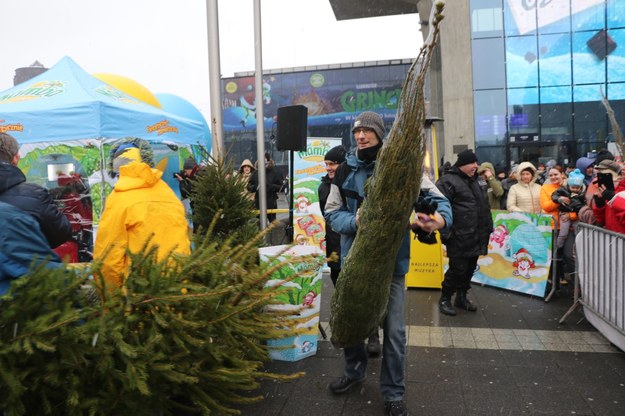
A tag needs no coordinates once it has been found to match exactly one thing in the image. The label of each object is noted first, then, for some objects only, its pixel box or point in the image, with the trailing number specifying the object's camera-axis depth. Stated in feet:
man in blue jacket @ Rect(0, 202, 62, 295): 6.46
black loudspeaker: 18.66
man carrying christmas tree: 11.13
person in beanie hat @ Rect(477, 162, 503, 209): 29.07
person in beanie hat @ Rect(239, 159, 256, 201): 34.47
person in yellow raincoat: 10.88
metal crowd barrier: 14.43
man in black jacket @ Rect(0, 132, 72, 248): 10.82
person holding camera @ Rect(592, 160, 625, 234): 15.48
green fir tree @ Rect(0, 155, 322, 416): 5.71
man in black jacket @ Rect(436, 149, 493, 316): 19.44
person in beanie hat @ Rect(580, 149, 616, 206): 19.36
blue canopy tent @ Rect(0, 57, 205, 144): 24.22
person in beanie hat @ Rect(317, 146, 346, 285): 16.94
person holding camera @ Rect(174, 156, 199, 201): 28.91
